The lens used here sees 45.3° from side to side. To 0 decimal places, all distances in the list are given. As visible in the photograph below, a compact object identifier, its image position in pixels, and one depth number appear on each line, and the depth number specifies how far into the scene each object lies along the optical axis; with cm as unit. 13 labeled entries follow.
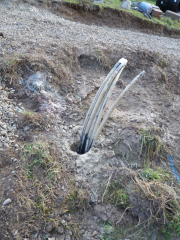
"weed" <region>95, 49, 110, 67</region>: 439
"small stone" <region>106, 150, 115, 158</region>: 282
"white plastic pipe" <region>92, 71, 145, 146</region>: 265
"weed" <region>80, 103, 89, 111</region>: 352
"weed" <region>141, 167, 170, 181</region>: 257
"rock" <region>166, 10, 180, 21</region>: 882
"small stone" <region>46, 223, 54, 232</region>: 213
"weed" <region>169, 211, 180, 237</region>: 229
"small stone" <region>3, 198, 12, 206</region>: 213
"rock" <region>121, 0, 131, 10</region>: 748
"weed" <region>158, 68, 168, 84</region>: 468
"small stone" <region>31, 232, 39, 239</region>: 207
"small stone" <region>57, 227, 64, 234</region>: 217
